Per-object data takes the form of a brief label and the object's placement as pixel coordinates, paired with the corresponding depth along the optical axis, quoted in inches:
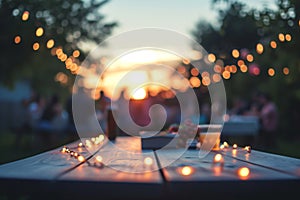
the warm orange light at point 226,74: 604.1
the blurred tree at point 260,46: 236.2
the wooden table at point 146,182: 72.9
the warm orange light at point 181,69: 955.5
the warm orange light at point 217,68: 744.8
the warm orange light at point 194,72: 872.2
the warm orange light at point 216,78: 854.9
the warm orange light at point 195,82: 889.5
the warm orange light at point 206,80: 879.6
